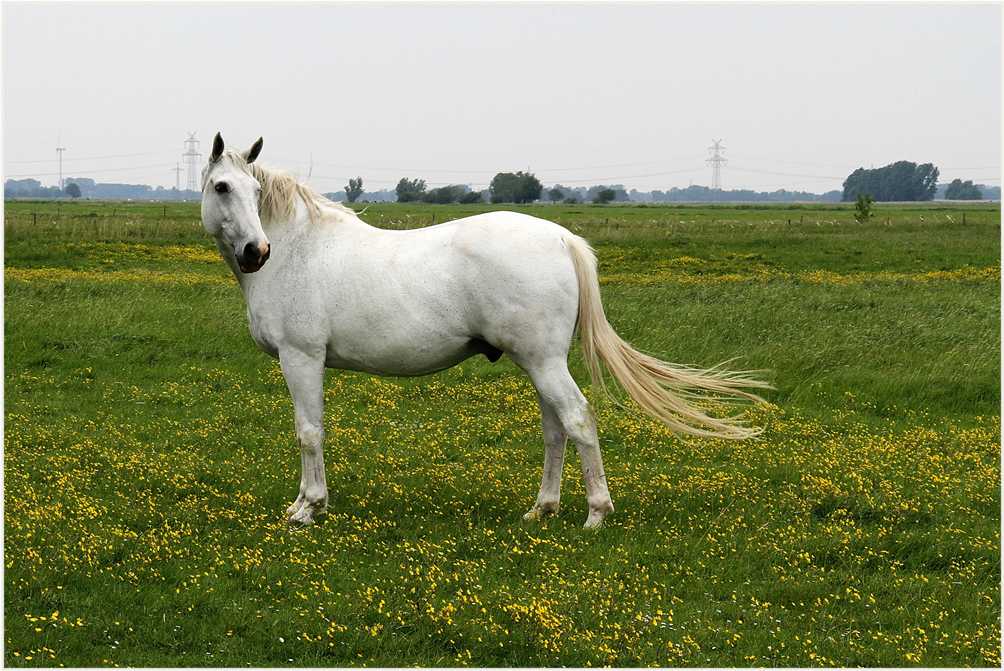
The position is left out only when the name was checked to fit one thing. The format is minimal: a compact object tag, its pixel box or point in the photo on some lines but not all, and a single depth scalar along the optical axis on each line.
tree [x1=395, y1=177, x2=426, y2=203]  121.56
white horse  8.58
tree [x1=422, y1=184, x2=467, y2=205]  122.44
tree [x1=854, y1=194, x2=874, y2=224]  62.22
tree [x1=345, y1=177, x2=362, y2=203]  80.06
